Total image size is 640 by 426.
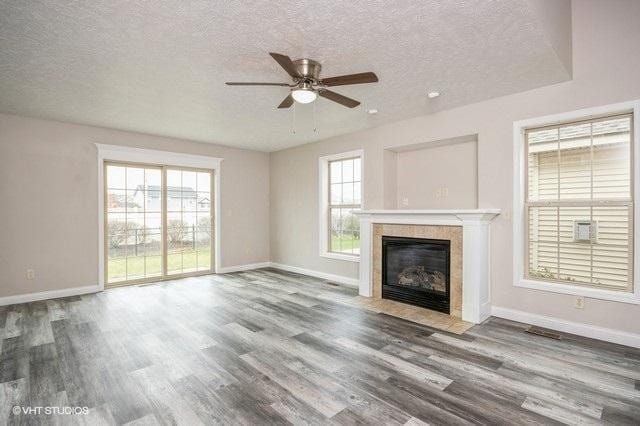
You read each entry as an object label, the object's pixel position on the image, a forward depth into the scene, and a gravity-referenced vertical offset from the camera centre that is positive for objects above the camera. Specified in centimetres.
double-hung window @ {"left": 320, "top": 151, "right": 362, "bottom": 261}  565 +13
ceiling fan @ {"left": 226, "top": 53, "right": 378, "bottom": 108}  258 +111
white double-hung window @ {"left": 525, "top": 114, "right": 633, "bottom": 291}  316 +8
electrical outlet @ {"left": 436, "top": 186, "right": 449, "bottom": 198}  457 +27
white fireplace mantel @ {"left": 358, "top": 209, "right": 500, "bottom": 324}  368 -54
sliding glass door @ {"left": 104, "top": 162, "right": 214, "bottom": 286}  542 -21
